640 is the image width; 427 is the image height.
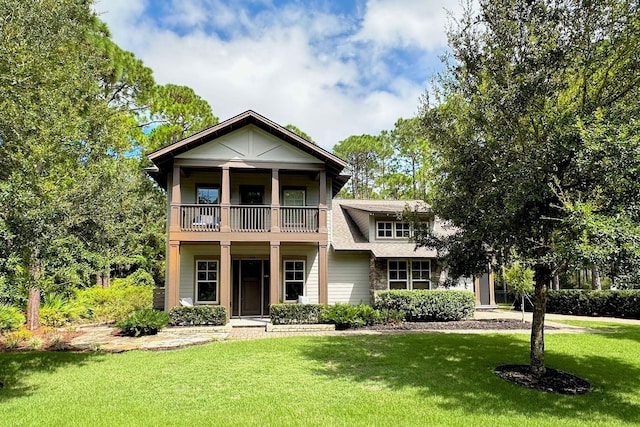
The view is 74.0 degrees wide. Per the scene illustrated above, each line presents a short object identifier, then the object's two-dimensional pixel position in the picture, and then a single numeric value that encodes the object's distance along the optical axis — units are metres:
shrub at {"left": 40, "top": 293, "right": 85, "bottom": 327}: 14.78
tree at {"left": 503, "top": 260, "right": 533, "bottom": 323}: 14.54
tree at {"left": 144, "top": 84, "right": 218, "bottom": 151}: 25.72
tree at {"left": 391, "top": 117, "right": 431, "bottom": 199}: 35.50
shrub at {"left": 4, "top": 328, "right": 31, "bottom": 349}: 11.30
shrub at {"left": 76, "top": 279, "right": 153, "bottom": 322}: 16.88
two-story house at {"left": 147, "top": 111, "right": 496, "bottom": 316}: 15.41
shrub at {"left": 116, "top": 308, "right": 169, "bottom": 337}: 12.85
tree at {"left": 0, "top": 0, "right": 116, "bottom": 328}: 6.89
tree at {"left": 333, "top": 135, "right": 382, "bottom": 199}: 39.72
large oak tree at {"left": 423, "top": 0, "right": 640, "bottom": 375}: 6.70
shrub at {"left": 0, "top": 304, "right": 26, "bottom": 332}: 12.13
